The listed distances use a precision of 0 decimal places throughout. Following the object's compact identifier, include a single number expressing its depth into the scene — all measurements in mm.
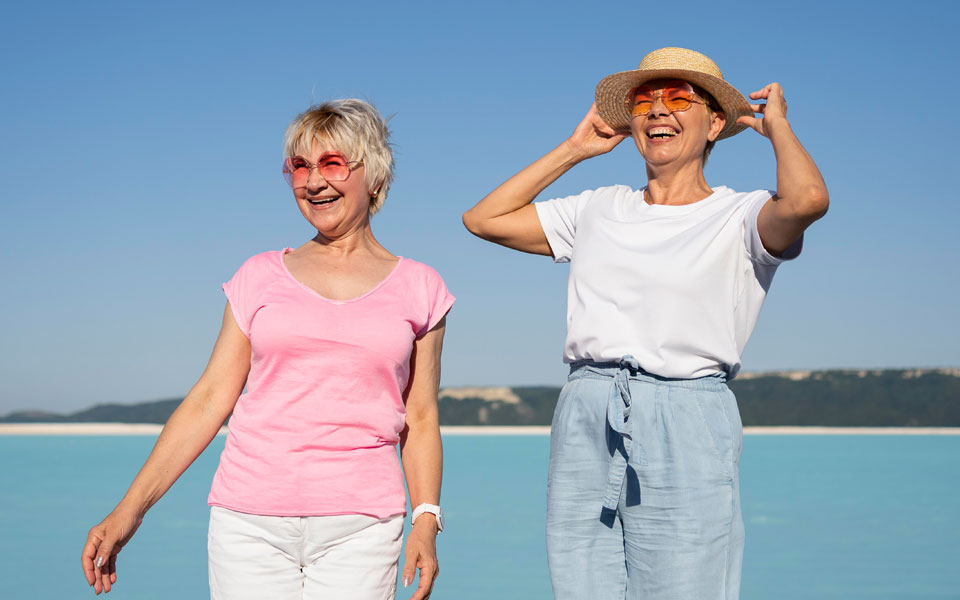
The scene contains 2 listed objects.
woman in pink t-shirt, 1964
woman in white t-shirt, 2043
